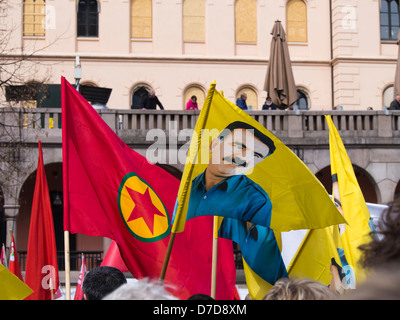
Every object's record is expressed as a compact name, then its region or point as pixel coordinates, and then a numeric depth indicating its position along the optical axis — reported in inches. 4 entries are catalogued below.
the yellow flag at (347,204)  309.3
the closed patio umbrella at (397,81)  840.3
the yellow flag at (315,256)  291.1
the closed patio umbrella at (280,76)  810.8
